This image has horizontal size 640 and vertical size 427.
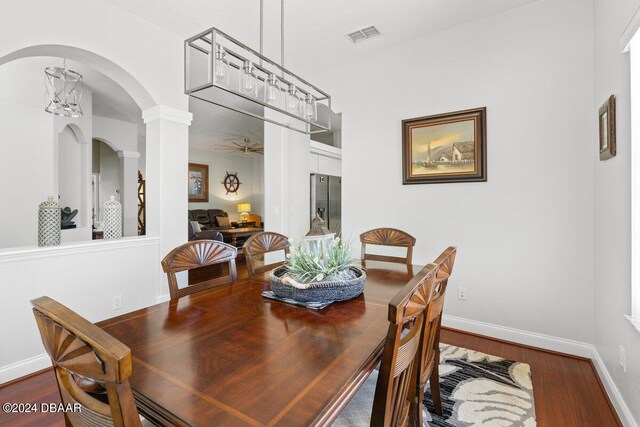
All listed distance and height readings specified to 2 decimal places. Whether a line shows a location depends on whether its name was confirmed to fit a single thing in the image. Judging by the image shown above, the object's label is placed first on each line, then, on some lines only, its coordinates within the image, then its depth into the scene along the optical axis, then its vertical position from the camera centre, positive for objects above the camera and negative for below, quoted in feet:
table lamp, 30.73 +0.28
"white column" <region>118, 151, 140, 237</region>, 20.61 +1.43
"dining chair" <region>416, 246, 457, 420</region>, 3.94 -1.38
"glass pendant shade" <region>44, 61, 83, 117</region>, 11.02 +4.76
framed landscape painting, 9.25 +2.05
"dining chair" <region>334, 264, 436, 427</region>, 2.69 -1.43
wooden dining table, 2.27 -1.40
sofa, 26.77 -0.43
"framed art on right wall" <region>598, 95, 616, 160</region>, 5.98 +1.72
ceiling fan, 25.71 +6.02
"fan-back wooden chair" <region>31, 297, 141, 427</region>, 1.76 -0.90
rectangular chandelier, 4.42 +2.25
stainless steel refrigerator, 15.46 +0.71
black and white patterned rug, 5.60 -3.72
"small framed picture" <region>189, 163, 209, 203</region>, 27.96 +2.80
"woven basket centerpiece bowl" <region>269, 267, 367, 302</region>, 4.55 -1.17
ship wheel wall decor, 31.19 +3.10
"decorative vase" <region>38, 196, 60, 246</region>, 7.46 -0.24
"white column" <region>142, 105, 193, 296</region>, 9.78 +1.21
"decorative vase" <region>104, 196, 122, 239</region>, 8.91 -0.17
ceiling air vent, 9.80 +5.82
